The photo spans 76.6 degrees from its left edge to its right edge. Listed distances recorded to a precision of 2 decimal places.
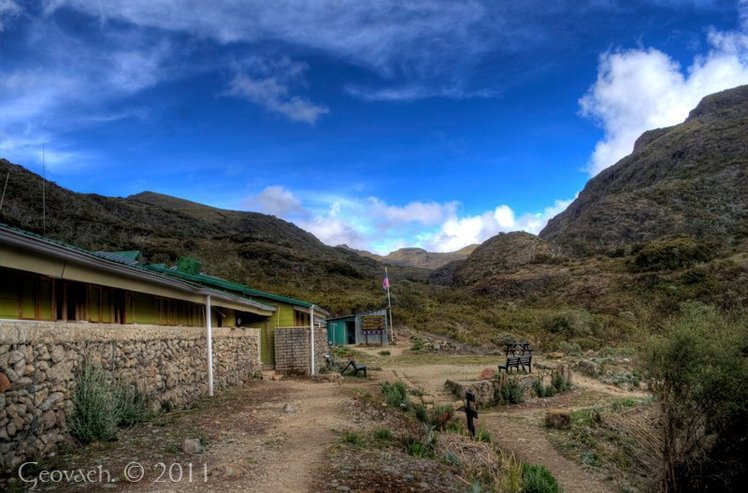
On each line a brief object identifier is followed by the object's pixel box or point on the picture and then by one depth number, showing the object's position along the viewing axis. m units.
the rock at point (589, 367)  19.00
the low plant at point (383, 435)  7.61
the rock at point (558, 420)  10.93
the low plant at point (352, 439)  7.26
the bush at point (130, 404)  7.55
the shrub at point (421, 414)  10.17
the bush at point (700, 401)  7.52
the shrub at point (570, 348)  27.87
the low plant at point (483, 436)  8.67
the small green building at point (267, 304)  17.52
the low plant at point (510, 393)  14.19
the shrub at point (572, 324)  34.41
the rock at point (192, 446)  6.41
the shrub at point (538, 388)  15.06
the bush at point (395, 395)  11.54
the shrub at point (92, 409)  6.44
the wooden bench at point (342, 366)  17.68
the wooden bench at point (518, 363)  17.57
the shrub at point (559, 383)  15.65
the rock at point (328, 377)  15.89
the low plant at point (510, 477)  5.94
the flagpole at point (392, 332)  35.31
